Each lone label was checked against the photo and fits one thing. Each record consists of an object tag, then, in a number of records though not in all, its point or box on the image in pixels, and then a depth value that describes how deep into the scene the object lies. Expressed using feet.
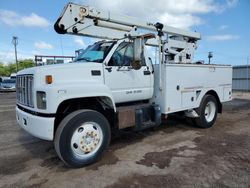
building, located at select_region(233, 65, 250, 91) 58.84
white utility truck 10.64
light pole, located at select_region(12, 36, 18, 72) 122.87
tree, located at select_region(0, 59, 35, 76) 248.01
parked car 65.31
